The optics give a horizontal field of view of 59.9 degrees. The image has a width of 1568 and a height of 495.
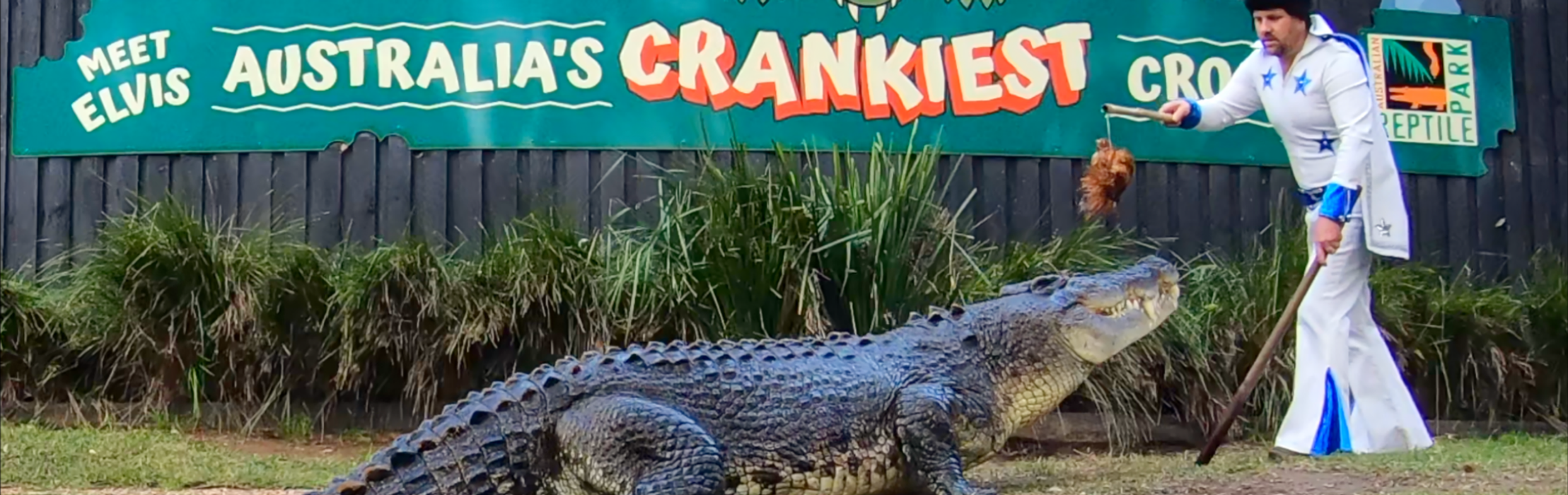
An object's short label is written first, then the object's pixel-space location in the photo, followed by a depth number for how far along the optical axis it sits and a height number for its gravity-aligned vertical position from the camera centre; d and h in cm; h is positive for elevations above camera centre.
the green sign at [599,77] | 634 +100
